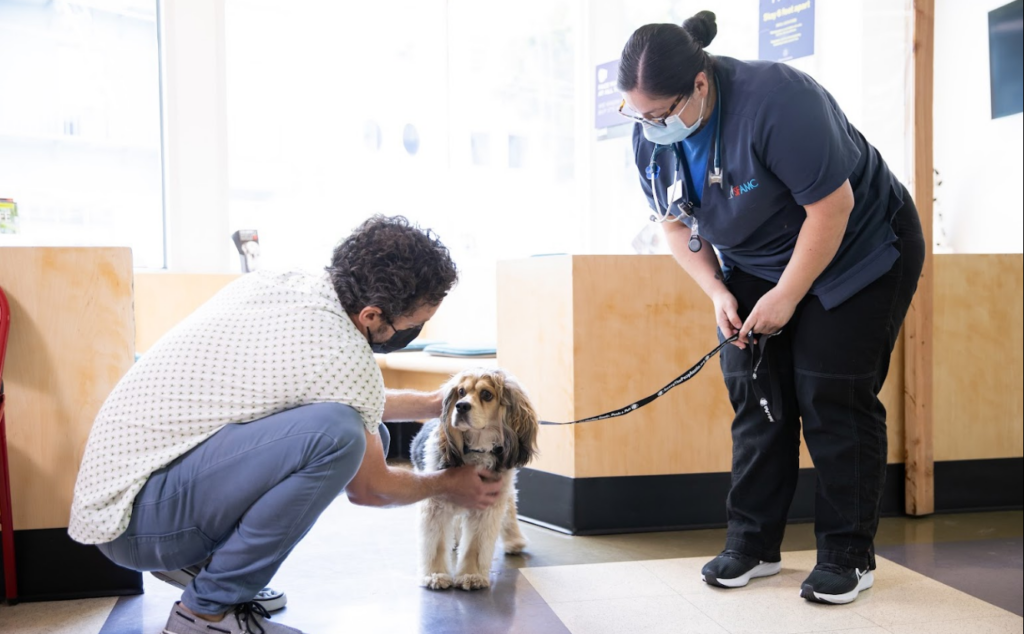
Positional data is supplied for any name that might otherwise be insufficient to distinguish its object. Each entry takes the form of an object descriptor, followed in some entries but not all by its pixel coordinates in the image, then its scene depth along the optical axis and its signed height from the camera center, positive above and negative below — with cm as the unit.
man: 162 -29
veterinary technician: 198 +8
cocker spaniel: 233 -45
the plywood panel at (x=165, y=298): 427 +0
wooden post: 317 -16
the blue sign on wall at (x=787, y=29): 330 +103
